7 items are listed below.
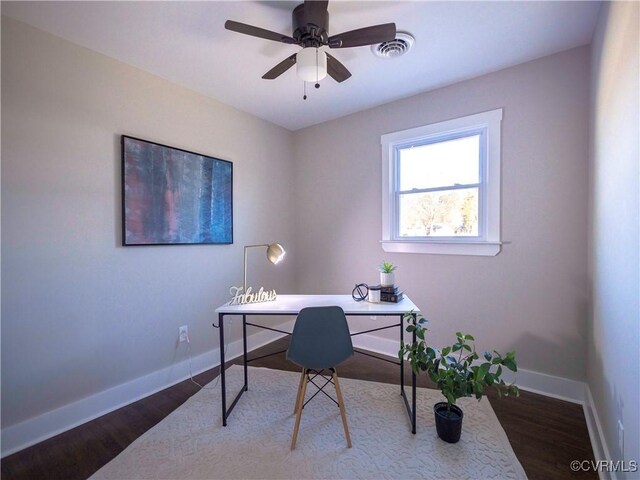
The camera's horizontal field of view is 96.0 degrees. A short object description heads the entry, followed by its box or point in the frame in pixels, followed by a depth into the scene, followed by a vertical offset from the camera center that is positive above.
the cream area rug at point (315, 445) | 1.54 -1.27
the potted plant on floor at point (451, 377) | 1.62 -0.82
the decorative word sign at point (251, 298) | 2.19 -0.48
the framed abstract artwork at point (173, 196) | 2.25 +0.35
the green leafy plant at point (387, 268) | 2.10 -0.24
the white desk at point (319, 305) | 1.86 -0.50
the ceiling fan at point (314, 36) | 1.55 +1.11
